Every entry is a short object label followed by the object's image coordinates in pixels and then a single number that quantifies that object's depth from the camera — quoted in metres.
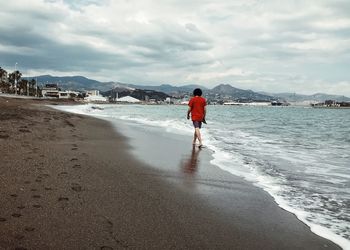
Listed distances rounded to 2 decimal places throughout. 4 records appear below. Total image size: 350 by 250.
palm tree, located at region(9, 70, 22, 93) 131.91
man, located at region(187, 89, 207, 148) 14.13
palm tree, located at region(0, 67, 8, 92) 125.81
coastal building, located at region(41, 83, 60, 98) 188.12
